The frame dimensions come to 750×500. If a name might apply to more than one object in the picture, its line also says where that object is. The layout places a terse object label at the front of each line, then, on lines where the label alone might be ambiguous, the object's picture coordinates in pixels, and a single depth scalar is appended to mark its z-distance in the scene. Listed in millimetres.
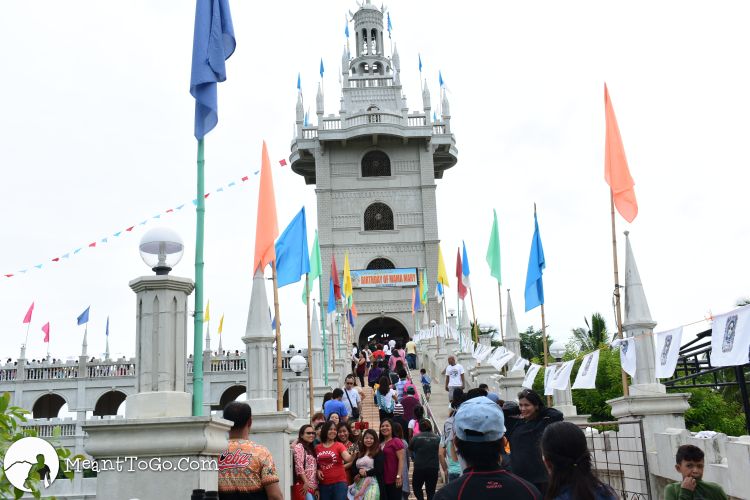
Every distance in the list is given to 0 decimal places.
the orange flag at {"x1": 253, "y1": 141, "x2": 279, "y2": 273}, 10609
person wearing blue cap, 3209
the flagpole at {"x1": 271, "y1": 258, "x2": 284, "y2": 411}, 11008
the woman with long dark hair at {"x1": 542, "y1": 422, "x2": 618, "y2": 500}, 3307
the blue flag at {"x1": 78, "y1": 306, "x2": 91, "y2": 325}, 36094
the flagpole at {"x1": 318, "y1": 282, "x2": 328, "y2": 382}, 19694
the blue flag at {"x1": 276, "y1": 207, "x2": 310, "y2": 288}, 13555
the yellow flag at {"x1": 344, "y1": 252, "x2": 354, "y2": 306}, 28828
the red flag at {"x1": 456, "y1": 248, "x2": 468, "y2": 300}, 25078
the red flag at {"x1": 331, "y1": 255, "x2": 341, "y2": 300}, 26119
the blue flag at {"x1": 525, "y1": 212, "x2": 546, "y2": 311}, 16156
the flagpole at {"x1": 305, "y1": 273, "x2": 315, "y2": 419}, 14402
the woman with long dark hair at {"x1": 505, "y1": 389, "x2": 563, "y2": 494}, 5797
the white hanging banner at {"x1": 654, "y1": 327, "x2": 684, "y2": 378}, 8086
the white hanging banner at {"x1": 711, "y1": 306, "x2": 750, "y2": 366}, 6566
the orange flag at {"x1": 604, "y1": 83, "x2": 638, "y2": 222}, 11773
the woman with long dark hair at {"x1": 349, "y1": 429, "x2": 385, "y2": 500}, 8453
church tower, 42844
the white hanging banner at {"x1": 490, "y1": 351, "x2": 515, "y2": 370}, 15268
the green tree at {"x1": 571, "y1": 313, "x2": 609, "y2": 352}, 37594
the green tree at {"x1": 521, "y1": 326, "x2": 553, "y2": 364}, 49062
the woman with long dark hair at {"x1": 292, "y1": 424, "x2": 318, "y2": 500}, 7594
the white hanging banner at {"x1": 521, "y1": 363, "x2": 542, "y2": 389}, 12305
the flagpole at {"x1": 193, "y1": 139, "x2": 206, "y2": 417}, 5750
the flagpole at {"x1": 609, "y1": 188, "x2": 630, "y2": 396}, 10289
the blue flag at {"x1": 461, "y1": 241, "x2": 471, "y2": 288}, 25062
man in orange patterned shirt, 5363
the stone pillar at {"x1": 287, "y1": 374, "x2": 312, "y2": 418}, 14594
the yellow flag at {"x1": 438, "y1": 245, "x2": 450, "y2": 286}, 30078
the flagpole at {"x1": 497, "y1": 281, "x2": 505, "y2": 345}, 19812
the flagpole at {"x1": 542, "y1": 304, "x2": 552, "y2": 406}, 14446
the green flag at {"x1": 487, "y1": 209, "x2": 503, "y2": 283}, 20609
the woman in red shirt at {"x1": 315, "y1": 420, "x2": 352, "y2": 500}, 7930
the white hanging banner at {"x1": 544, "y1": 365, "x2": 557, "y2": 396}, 11172
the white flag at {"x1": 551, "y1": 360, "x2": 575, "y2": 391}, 10664
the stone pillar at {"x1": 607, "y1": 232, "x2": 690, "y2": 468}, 9297
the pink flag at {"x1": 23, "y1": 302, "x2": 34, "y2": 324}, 36219
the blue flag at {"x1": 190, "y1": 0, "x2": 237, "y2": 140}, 6816
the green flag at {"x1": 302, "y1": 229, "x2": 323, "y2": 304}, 21844
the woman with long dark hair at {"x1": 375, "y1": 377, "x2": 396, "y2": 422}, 13398
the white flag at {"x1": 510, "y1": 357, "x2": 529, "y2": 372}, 14438
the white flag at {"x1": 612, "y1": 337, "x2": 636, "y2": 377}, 9648
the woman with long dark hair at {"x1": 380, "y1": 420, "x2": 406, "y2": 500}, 8656
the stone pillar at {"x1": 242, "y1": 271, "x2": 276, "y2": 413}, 10328
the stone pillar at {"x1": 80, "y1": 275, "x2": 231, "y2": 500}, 5094
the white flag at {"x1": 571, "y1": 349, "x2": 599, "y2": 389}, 9992
